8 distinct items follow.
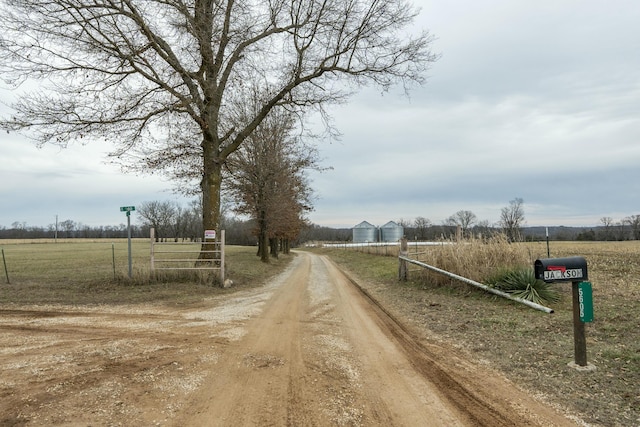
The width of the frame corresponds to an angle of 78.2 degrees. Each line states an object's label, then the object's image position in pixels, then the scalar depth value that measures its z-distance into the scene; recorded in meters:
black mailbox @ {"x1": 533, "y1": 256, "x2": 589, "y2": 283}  4.54
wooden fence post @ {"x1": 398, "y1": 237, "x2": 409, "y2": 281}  13.67
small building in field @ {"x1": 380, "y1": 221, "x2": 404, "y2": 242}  71.69
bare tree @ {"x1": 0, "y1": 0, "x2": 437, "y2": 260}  12.22
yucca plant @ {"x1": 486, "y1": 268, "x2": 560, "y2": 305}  8.37
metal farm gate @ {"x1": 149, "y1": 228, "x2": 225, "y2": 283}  12.95
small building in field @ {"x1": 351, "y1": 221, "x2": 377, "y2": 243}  78.44
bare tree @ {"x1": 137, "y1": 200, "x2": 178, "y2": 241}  93.56
